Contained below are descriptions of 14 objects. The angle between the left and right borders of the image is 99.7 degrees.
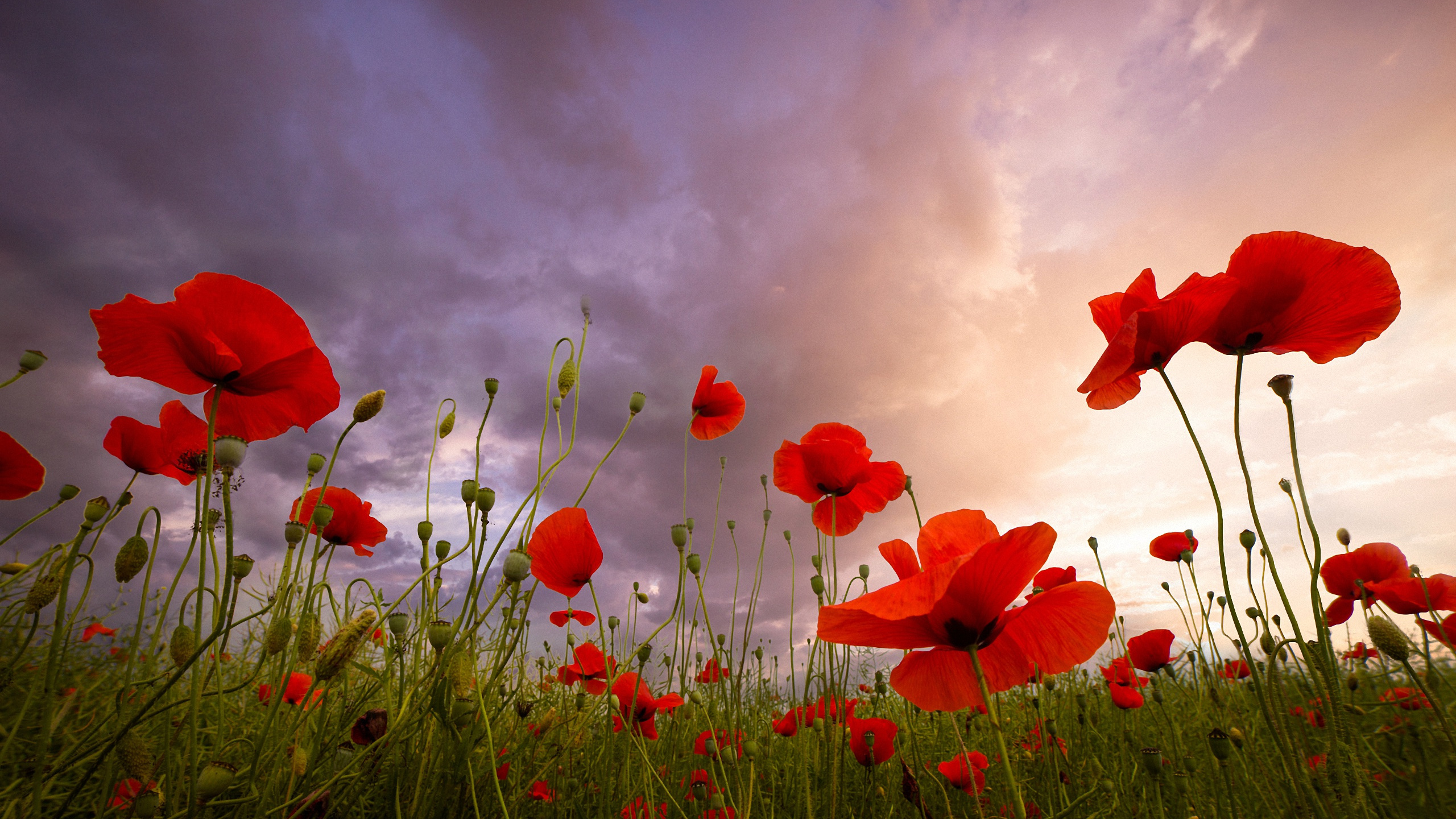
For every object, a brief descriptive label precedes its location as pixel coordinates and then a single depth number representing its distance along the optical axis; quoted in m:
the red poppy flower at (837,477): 0.33
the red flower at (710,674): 0.57
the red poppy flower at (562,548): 0.31
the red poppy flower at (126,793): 0.26
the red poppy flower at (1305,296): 0.23
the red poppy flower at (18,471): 0.29
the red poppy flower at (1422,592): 0.33
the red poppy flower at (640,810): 0.33
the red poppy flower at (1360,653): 0.58
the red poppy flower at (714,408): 0.43
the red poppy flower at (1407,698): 0.39
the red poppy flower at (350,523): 0.36
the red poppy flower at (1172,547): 0.47
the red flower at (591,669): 0.42
